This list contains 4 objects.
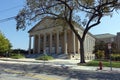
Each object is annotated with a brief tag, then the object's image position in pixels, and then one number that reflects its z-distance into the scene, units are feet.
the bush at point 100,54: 75.98
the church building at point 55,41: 88.68
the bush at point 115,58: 55.74
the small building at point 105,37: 154.56
